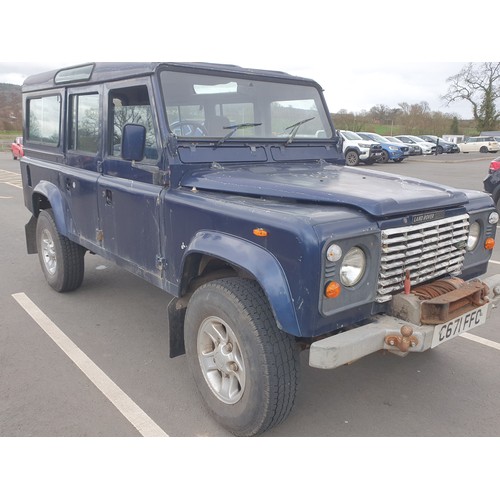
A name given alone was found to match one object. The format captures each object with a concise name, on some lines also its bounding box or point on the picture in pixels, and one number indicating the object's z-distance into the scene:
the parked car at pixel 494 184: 9.27
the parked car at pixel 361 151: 22.16
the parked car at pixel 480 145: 36.66
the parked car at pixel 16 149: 24.09
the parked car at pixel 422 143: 32.47
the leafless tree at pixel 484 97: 48.28
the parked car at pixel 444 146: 34.13
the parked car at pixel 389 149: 23.84
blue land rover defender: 2.53
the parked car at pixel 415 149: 30.60
